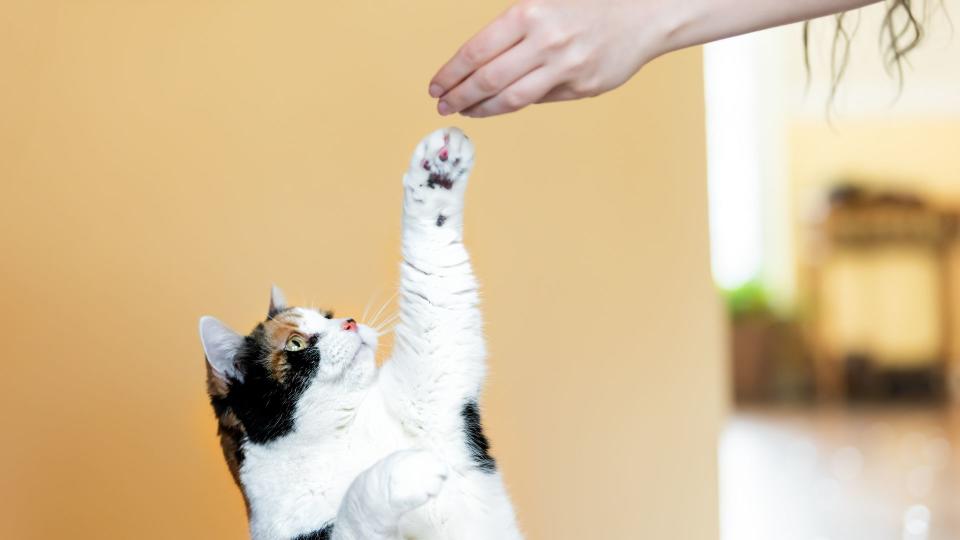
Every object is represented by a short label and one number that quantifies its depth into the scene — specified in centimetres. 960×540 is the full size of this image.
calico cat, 157
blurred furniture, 690
